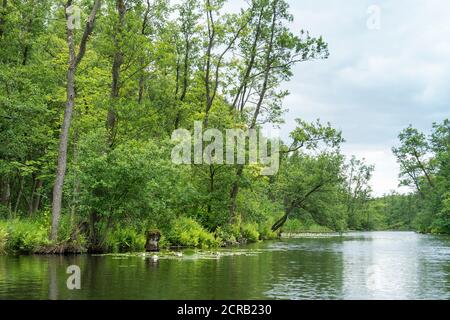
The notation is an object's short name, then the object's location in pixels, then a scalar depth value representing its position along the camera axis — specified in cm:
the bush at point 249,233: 4094
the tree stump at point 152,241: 2638
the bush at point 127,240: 2554
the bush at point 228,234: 3481
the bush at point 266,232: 4726
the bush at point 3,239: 2192
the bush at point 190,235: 3005
